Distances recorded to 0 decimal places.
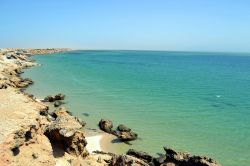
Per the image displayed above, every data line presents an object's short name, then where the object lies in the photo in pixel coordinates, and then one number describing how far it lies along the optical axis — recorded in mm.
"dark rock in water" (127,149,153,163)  15423
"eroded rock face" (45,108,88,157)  13679
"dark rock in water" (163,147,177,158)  14244
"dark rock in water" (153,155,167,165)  14560
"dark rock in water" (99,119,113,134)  20628
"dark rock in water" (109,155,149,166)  12986
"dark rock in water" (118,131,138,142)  19121
